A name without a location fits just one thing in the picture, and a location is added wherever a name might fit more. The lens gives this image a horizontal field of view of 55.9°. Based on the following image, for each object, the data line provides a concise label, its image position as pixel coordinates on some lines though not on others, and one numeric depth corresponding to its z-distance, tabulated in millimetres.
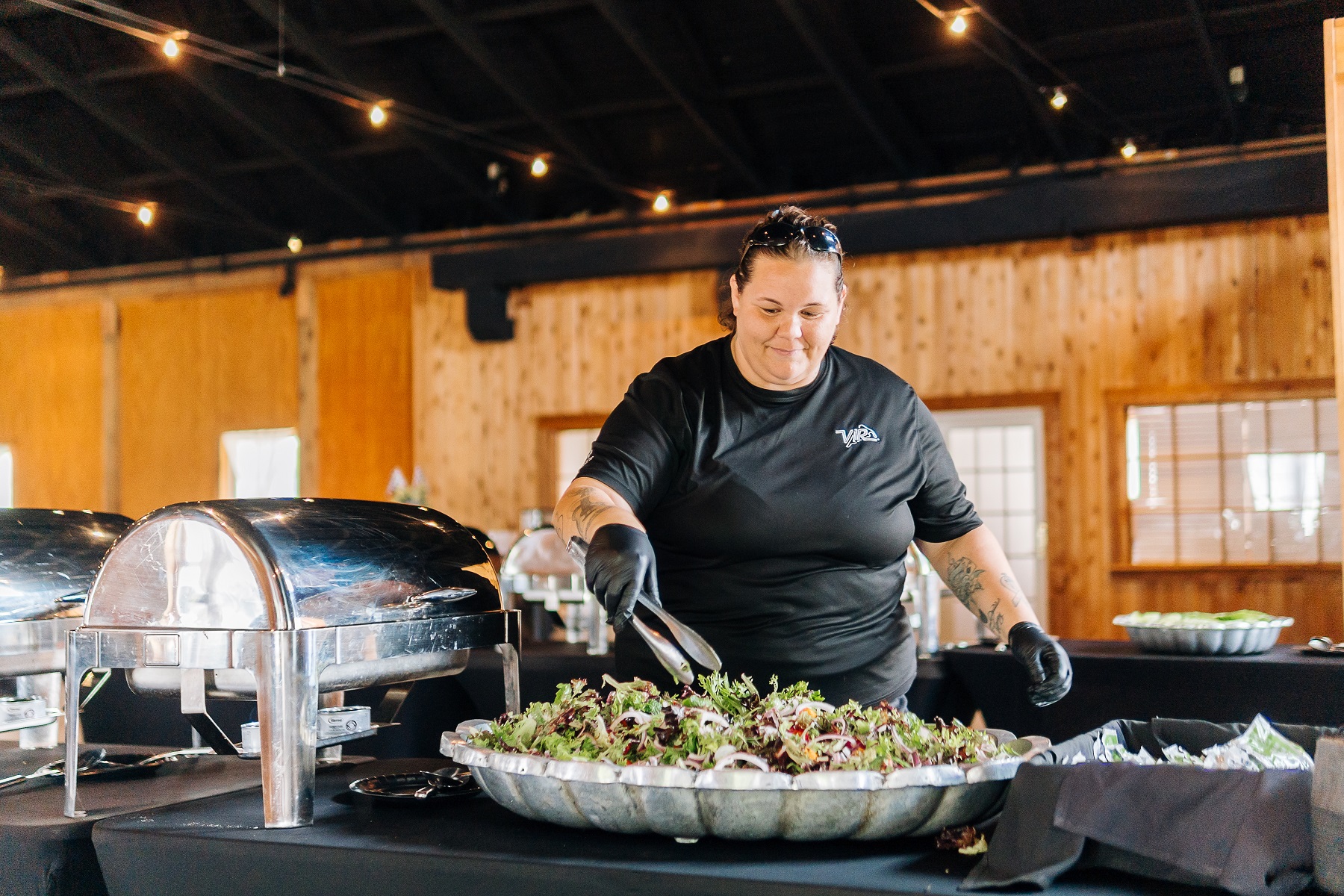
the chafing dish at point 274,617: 1467
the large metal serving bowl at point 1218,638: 3344
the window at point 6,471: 11305
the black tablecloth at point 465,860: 1133
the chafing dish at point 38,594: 1941
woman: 1756
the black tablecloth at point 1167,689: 3240
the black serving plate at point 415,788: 1501
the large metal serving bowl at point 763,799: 1189
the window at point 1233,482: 7027
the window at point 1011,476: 7609
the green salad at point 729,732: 1242
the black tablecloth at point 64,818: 1448
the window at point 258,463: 10148
